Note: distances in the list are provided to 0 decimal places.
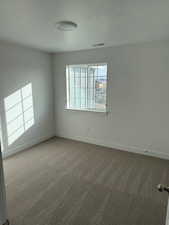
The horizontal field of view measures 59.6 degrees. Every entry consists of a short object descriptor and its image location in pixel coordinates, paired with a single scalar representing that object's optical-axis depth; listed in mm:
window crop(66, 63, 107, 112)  3734
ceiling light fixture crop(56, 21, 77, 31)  2002
